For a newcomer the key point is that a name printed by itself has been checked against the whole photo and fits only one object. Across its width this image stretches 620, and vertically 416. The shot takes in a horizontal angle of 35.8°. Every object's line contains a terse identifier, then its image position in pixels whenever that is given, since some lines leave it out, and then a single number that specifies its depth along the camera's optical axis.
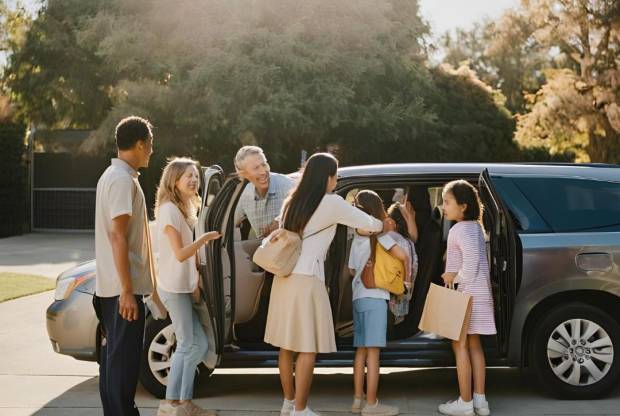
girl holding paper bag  6.19
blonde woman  6.02
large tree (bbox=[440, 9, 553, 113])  35.06
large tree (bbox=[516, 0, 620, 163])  30.53
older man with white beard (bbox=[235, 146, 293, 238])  6.43
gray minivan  6.36
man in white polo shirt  4.87
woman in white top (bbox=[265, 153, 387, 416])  5.68
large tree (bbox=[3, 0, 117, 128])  29.59
